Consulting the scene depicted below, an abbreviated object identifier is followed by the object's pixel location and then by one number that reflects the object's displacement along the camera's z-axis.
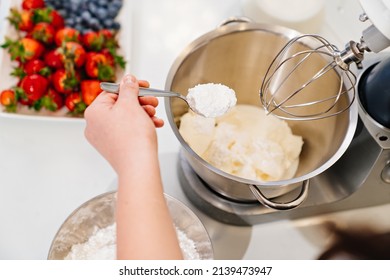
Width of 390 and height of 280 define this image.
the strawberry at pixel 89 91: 0.79
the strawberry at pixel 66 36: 0.84
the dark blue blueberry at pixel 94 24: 0.87
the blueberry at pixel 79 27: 0.88
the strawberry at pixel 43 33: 0.84
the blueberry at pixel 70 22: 0.89
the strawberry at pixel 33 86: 0.79
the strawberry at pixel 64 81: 0.80
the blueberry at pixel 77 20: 0.88
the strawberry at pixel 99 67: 0.81
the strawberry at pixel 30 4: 0.88
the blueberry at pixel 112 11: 0.89
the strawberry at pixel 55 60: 0.82
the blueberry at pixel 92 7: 0.88
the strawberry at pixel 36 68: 0.81
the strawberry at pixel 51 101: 0.79
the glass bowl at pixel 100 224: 0.62
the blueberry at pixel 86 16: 0.87
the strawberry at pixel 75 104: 0.79
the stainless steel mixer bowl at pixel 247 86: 0.59
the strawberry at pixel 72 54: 0.82
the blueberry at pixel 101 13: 0.88
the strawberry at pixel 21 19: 0.86
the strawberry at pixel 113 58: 0.83
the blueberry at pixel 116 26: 0.88
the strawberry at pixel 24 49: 0.82
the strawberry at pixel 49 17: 0.86
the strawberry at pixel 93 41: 0.84
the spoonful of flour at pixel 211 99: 0.59
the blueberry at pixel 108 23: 0.88
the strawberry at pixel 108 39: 0.85
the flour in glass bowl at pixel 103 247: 0.64
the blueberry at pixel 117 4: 0.89
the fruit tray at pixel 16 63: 0.78
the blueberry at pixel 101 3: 0.88
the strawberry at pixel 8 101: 0.78
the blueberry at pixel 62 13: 0.90
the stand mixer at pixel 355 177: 0.65
